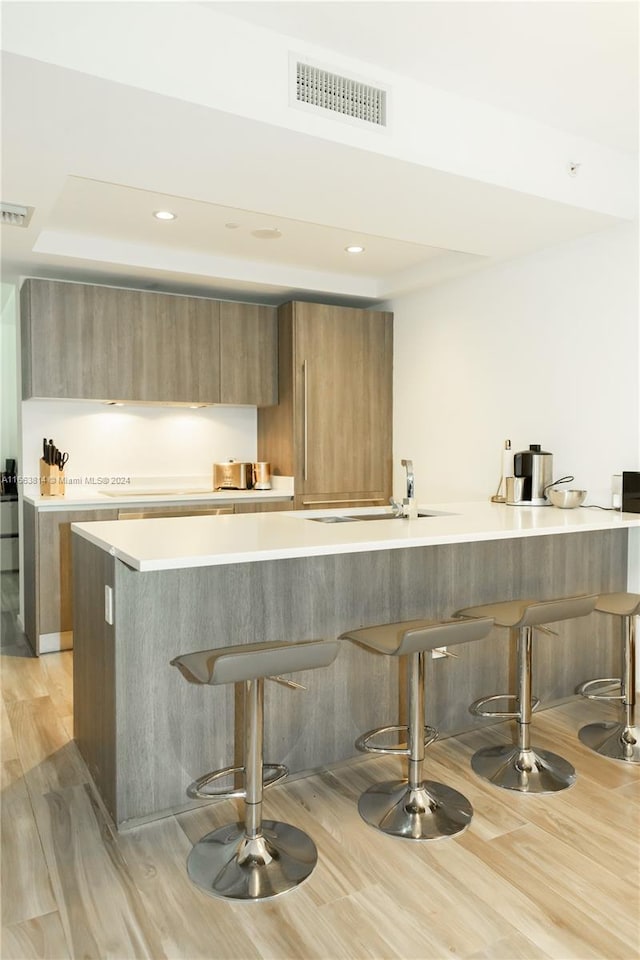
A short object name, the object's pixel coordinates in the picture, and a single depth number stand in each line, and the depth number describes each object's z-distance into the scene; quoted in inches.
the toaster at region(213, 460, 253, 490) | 212.7
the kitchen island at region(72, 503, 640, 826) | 92.9
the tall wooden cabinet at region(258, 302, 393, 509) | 203.8
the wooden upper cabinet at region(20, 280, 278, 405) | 177.8
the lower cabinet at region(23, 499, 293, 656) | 165.9
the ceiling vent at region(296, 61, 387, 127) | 100.4
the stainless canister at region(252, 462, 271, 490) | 212.8
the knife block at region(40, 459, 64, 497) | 186.9
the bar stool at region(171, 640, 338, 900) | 78.4
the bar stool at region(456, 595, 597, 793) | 101.9
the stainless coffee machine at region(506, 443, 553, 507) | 154.9
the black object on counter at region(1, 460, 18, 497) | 264.1
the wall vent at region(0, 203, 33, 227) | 131.9
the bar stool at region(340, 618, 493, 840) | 89.8
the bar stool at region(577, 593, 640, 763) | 115.2
